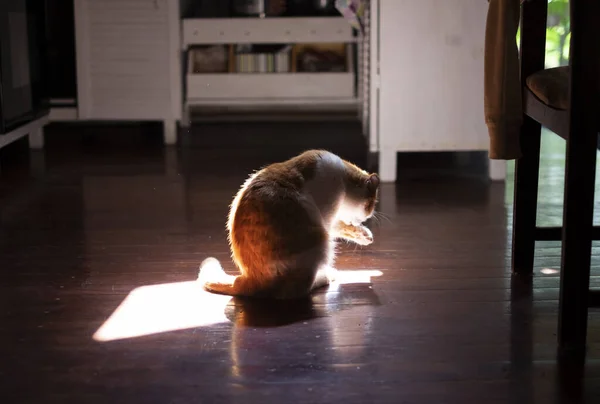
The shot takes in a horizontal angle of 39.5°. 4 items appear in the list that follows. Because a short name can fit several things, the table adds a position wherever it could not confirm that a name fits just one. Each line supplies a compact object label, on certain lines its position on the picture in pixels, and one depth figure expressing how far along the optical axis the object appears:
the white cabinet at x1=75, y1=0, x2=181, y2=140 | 3.94
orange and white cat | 1.74
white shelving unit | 4.12
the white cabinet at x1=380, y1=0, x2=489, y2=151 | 3.01
